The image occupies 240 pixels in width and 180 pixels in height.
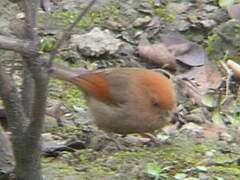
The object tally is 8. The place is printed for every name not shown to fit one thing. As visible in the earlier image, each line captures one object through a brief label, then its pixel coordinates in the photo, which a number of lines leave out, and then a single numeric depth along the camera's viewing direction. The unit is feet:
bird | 25.82
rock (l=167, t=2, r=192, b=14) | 35.50
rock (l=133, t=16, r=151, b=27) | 34.30
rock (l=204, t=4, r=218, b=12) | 35.77
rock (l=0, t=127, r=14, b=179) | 22.59
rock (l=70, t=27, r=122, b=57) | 32.04
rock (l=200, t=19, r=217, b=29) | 34.71
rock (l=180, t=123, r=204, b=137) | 27.53
